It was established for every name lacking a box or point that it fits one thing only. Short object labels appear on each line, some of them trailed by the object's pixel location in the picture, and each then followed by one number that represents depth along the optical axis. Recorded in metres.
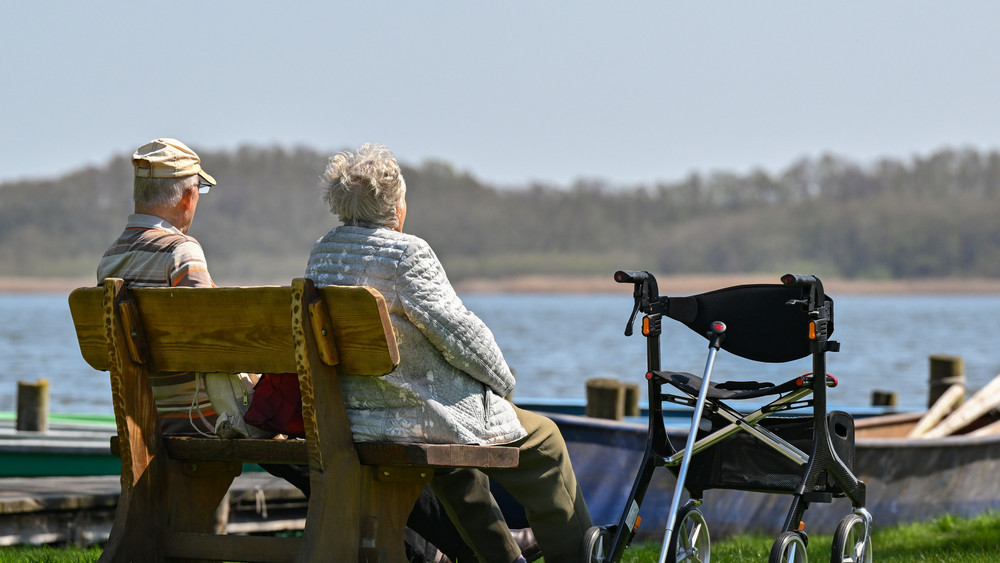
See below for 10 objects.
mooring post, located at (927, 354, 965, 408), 27.20
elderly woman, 8.40
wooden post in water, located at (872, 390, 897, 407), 31.00
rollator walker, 8.98
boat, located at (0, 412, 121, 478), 20.48
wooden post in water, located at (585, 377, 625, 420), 21.94
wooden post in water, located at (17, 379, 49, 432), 24.20
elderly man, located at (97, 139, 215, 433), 9.04
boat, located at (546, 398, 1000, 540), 15.74
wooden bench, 8.12
